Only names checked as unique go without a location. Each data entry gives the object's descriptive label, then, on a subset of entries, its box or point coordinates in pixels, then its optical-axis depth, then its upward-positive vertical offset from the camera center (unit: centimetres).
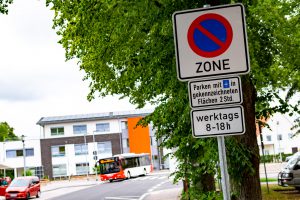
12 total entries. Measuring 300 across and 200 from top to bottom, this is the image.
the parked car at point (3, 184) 4316 -103
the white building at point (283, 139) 9550 +257
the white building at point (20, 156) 8550 +240
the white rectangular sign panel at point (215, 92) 477 +59
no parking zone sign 473 +103
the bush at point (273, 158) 7566 -58
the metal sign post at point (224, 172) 453 -13
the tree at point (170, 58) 1028 +251
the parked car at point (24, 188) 3600 -124
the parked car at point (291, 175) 2341 -97
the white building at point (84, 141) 8519 +404
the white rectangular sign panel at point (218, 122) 467 +32
